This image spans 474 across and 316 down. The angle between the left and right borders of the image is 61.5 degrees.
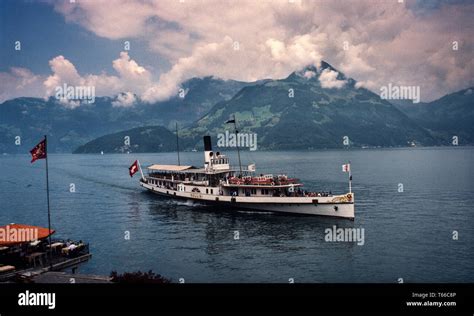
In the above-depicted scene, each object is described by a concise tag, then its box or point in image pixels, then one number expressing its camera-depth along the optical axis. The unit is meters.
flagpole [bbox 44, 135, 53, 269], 38.49
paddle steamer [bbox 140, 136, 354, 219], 67.32
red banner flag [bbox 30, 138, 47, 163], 35.78
